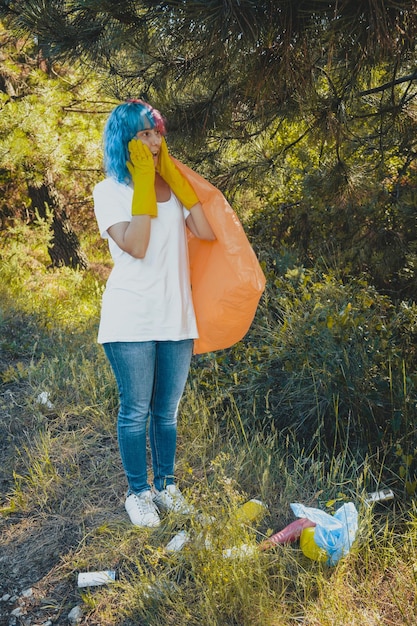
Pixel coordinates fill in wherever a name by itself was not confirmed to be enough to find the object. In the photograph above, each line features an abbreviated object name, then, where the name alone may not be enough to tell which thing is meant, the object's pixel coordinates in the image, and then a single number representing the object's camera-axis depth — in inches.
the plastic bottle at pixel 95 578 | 93.2
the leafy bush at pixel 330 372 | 125.3
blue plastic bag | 89.0
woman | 94.8
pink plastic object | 93.6
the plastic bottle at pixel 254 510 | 100.0
